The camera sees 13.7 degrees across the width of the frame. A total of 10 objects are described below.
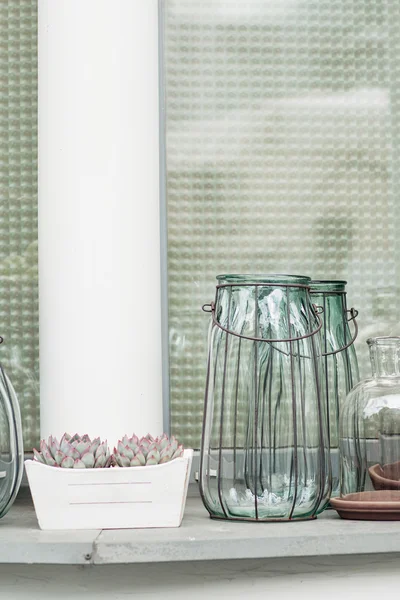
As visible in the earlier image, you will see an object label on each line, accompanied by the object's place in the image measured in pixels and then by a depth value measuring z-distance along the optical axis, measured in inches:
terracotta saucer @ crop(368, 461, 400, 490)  81.7
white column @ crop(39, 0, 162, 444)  86.1
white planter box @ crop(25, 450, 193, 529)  78.6
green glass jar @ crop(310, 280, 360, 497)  87.0
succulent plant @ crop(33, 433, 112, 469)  79.1
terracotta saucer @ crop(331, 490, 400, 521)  80.1
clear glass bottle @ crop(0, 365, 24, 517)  81.8
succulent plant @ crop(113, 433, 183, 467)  79.1
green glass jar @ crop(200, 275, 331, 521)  81.3
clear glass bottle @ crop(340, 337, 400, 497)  82.3
